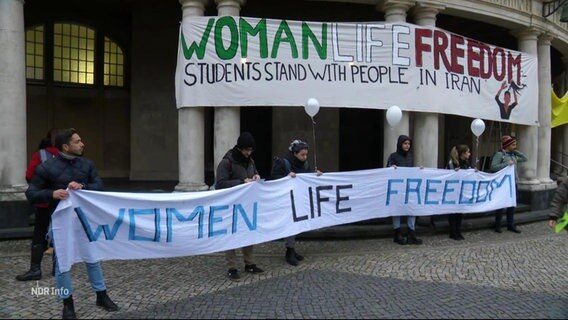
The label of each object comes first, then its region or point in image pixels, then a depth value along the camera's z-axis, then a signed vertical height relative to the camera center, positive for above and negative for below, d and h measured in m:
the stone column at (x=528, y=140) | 12.62 +0.32
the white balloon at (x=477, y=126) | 9.84 +0.53
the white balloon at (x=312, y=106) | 8.70 +0.80
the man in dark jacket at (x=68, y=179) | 5.18 -0.34
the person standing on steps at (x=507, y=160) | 10.09 -0.17
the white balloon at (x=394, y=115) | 9.16 +0.69
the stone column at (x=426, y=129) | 10.51 +0.49
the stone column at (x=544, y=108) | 13.30 +1.23
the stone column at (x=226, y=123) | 9.52 +0.54
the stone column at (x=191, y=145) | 9.62 +0.09
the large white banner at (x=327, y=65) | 9.25 +1.71
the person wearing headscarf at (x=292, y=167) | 7.33 -0.26
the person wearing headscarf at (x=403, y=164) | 8.72 -0.23
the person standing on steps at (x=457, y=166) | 9.39 -0.28
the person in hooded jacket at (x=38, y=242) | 6.25 -1.23
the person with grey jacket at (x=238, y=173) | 6.50 -0.32
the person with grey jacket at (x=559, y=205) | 5.54 -0.62
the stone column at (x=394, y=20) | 10.23 +2.79
